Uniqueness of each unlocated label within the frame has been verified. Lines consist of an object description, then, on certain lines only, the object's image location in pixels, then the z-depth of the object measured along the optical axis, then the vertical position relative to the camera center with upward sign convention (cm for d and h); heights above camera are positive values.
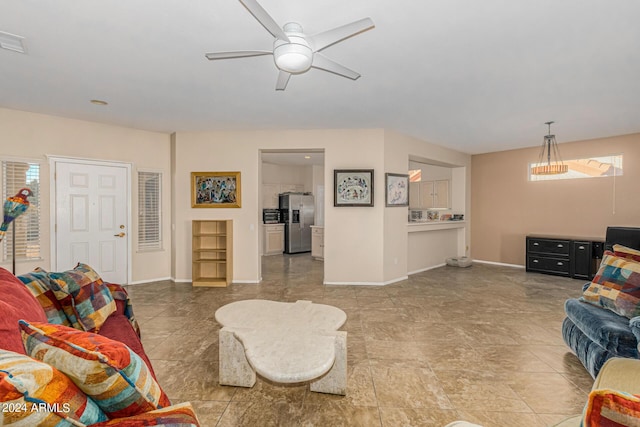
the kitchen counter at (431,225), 605 -33
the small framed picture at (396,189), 527 +37
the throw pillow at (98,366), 86 -45
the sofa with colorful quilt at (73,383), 71 -46
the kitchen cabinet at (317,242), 790 -83
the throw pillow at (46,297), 191 -54
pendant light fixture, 600 +111
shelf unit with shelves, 518 -73
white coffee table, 171 -85
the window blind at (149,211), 534 +0
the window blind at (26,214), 418 -2
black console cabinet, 555 -88
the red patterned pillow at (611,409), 67 -45
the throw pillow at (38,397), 68 -45
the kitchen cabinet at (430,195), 777 +40
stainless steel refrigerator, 873 -25
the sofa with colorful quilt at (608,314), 209 -81
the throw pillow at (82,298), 201 -60
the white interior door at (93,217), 459 -10
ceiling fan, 183 +109
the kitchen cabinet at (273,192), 898 +55
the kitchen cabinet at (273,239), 862 -80
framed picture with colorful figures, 537 +36
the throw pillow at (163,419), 84 -60
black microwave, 870 -16
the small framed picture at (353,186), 518 +41
